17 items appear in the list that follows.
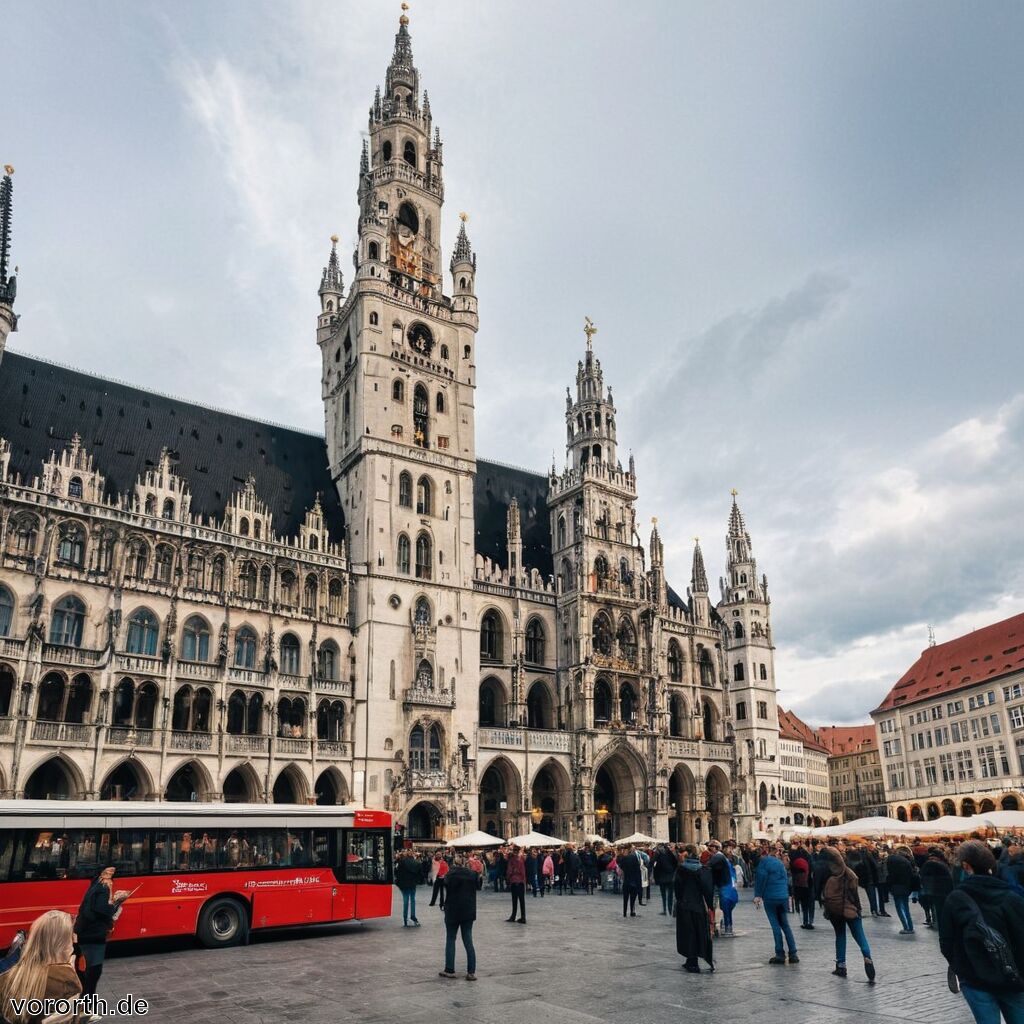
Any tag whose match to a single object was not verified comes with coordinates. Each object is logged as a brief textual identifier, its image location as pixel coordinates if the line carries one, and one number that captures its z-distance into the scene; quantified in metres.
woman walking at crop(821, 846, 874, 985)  13.63
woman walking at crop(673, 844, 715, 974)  14.52
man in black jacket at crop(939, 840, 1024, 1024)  6.83
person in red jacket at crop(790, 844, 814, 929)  20.59
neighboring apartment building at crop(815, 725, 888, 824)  128.50
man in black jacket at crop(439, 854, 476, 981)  14.30
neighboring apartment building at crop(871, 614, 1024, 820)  72.12
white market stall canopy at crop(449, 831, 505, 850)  40.38
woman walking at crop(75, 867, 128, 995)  11.10
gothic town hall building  40.62
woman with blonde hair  5.54
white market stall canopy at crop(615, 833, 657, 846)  41.62
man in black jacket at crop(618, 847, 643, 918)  25.97
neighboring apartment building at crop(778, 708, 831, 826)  100.28
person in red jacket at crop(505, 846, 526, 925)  23.28
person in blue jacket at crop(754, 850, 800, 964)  15.15
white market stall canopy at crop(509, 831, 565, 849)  39.09
